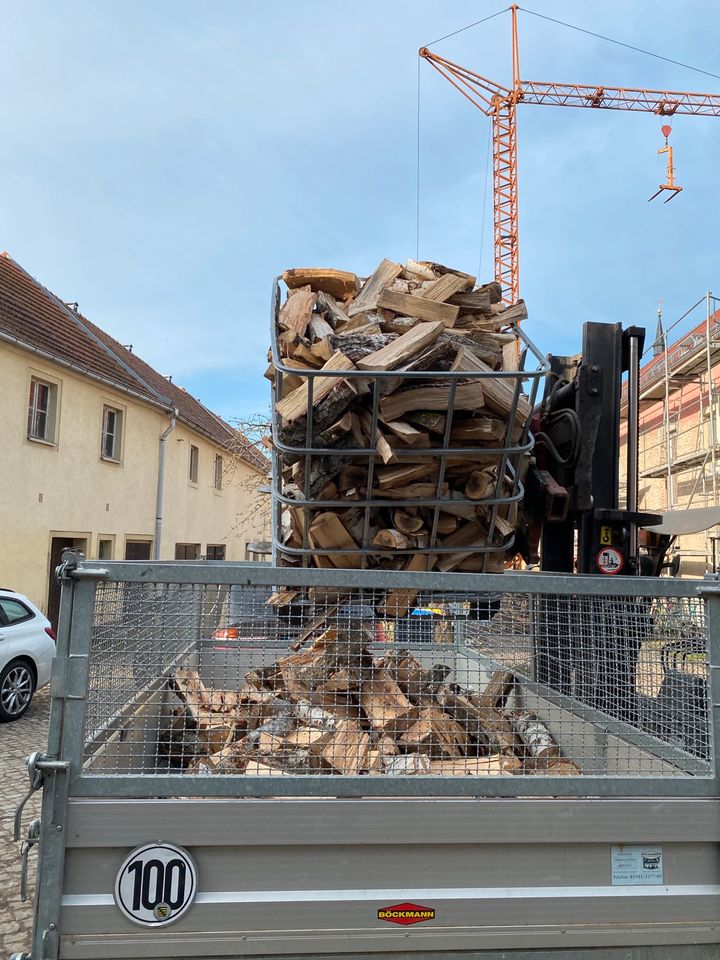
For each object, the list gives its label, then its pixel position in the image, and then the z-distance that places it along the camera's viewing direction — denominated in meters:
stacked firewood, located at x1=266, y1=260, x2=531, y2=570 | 2.37
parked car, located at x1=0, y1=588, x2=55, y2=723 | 8.00
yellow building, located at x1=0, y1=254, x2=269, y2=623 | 12.11
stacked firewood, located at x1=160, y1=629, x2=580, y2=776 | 2.19
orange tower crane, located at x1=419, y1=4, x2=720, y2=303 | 39.44
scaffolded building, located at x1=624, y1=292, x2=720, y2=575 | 14.91
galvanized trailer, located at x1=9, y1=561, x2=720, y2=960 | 1.73
